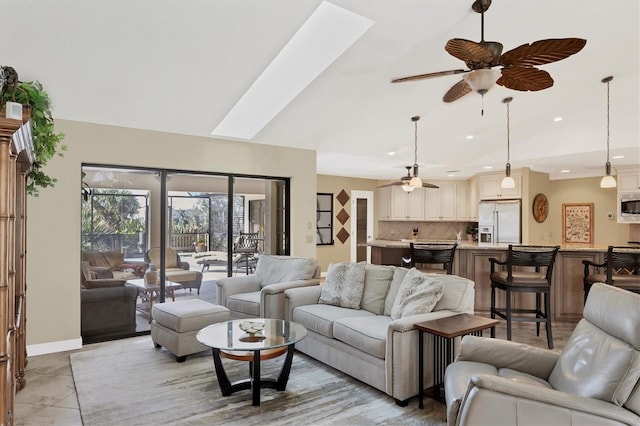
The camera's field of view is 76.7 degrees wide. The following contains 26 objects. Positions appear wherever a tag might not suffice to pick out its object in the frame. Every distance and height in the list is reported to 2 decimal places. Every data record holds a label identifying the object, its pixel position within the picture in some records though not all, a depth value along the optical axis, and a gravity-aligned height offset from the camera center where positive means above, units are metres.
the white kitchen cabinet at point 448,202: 9.19 +0.34
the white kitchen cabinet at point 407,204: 9.36 +0.30
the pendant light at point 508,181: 5.45 +0.49
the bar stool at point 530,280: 4.27 -0.69
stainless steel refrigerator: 7.59 -0.09
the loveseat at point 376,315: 2.85 -0.86
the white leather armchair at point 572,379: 1.68 -0.77
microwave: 6.91 +0.18
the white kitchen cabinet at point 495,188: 7.60 +0.57
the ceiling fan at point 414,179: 5.48 +0.53
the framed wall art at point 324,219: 9.05 -0.04
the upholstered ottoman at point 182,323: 3.72 -1.00
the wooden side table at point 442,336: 2.76 -0.86
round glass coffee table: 2.87 -0.91
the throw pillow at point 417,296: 3.17 -0.63
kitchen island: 5.11 -0.74
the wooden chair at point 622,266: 4.21 -0.51
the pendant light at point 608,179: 4.81 +0.46
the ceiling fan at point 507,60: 2.53 +1.06
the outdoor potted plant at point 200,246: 5.24 -0.37
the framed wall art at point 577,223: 8.00 -0.12
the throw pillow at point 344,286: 3.87 -0.67
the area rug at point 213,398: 2.68 -1.34
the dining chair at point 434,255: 4.84 -0.46
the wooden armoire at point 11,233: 1.67 -0.08
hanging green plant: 1.96 +0.53
